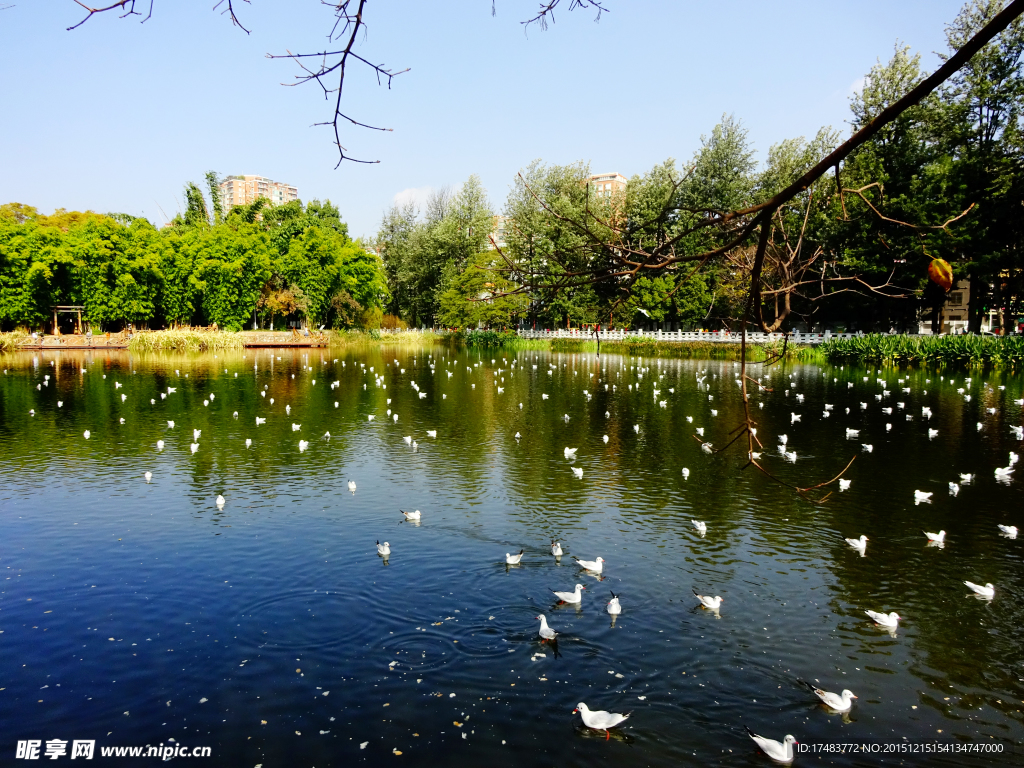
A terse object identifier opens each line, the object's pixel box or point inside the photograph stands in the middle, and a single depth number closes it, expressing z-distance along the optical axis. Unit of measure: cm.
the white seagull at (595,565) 998
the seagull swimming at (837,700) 685
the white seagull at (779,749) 619
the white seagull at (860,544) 1109
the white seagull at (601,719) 648
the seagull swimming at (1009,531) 1177
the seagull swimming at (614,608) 886
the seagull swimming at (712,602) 898
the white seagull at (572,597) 904
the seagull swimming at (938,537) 1152
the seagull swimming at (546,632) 813
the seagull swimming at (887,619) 859
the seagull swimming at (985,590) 948
